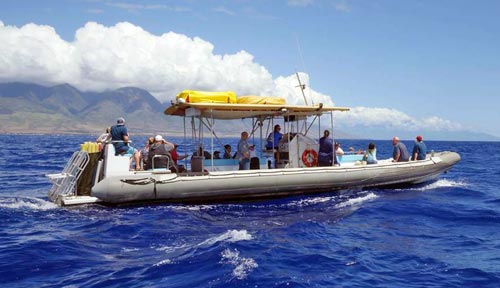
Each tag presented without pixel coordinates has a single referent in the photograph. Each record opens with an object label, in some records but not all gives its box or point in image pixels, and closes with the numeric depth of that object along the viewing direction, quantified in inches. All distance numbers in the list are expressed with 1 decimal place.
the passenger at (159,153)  557.6
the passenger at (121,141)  539.8
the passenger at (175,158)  604.1
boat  527.2
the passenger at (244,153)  605.9
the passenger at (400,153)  717.9
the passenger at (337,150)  693.7
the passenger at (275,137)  650.8
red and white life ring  644.1
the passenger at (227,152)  641.6
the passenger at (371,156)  690.8
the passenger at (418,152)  740.0
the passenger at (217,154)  643.5
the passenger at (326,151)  636.7
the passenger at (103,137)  565.6
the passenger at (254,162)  613.6
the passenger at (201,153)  600.1
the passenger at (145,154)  567.5
